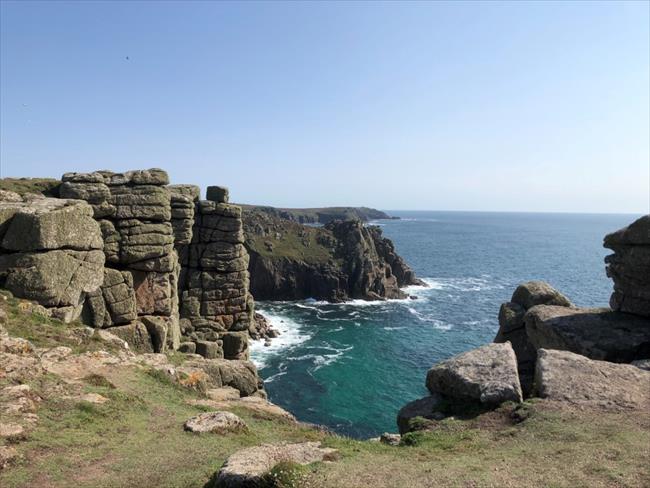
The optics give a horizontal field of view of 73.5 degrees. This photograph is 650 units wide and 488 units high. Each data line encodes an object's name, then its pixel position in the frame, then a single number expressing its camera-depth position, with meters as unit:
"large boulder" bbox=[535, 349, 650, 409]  21.33
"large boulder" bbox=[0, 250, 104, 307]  27.05
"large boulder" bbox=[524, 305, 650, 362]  27.88
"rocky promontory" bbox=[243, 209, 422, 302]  132.25
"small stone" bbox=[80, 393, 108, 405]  19.53
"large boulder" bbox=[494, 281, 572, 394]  34.03
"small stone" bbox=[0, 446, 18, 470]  13.98
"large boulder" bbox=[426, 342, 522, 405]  22.08
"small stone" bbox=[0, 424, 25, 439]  15.35
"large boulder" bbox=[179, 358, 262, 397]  31.72
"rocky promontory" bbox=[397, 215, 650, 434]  21.98
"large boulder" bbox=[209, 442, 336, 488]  12.52
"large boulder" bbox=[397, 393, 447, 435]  23.08
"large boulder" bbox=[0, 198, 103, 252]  27.39
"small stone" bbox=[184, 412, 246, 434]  19.17
